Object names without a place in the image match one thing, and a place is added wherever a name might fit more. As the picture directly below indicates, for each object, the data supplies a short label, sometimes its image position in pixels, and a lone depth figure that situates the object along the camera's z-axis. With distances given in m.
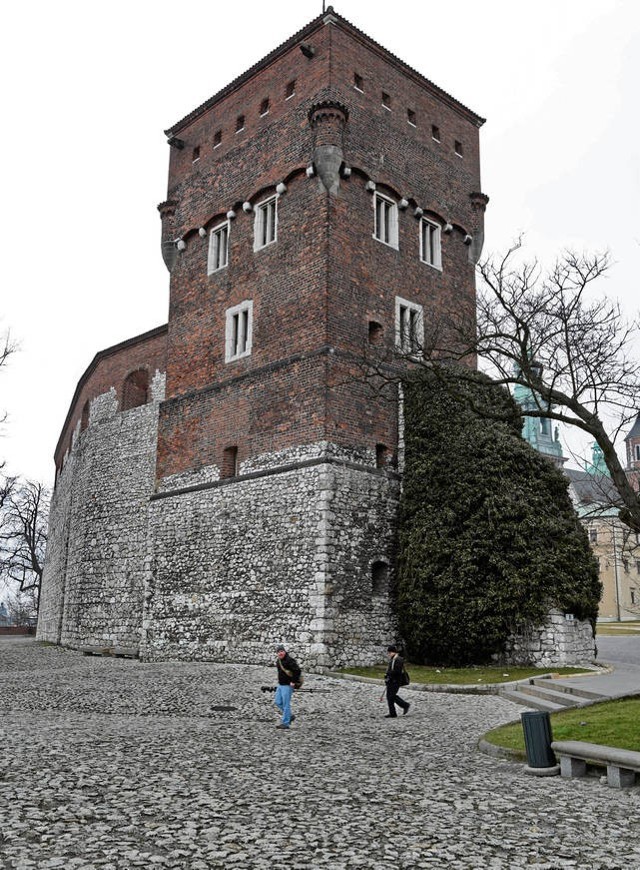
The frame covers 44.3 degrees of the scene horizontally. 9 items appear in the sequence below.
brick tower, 20.50
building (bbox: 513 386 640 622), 72.25
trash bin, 8.96
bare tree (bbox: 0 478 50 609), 55.59
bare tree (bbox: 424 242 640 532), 12.77
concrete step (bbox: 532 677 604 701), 14.11
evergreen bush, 19.30
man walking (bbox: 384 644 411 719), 12.99
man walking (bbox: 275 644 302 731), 11.94
